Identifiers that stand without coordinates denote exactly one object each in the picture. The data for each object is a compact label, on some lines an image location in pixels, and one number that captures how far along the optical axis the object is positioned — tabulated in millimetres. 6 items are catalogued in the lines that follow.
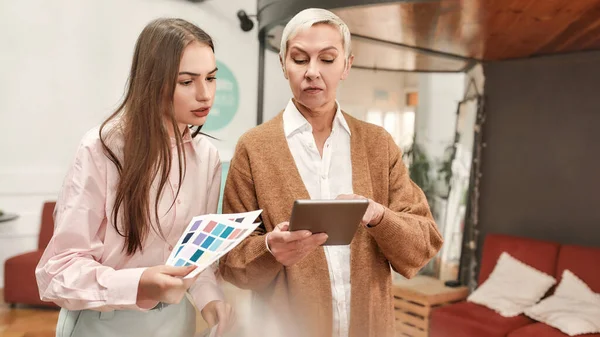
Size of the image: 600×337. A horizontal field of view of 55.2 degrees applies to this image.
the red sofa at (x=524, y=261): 3832
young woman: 1280
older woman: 1537
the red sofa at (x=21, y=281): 4676
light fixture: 5805
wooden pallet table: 4414
